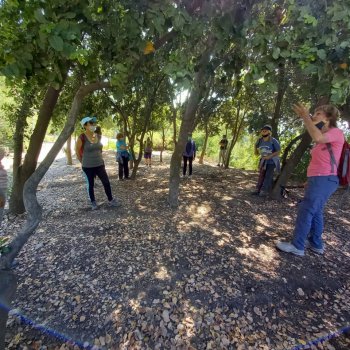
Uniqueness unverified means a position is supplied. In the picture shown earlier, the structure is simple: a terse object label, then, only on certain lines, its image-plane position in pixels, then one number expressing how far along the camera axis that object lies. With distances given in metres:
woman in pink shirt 3.00
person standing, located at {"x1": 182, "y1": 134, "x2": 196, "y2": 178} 8.66
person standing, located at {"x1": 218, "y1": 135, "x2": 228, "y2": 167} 13.56
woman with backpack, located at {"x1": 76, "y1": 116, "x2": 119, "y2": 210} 4.67
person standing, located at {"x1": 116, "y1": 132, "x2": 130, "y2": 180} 7.92
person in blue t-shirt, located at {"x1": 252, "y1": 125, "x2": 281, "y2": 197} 5.95
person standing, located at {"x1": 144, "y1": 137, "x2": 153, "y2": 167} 12.01
